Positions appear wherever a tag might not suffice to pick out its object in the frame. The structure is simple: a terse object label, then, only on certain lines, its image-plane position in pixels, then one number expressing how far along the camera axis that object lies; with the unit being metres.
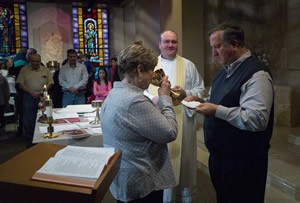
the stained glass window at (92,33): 12.20
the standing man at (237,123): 1.70
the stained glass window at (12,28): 11.16
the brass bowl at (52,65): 9.52
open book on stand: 1.02
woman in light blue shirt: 1.57
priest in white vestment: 2.97
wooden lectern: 0.96
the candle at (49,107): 2.49
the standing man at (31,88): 5.23
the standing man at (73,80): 5.52
